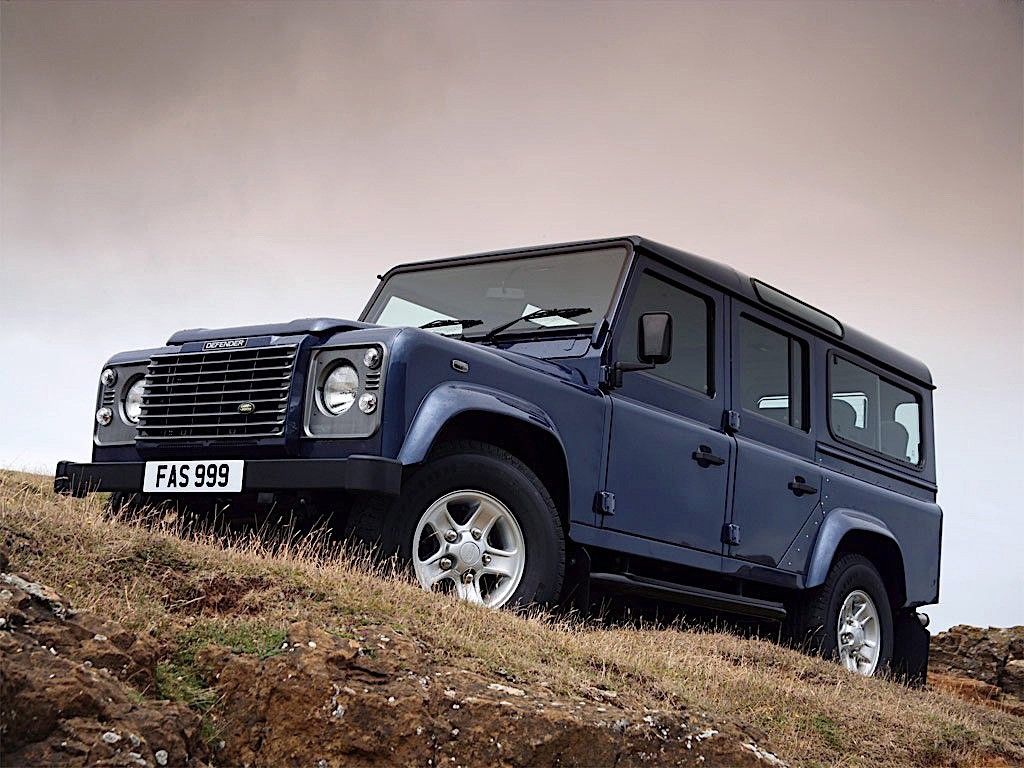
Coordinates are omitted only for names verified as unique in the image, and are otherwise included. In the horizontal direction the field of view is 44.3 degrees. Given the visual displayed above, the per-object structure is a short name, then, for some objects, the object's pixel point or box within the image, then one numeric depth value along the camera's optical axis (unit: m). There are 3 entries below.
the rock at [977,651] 14.88
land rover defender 5.75
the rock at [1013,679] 14.20
